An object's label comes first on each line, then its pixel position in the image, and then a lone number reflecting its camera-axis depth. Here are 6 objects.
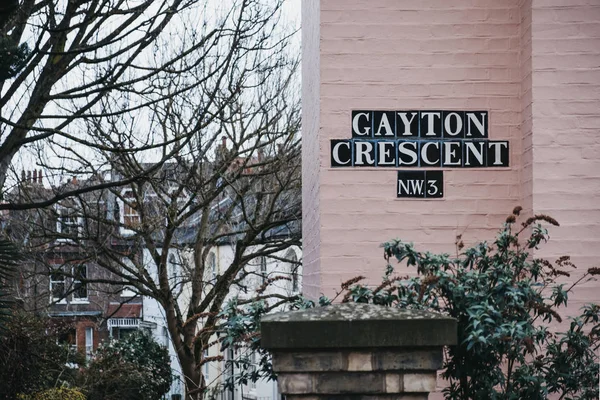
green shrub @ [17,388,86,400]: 11.94
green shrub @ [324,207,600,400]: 5.51
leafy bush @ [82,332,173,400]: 14.91
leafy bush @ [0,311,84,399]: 11.84
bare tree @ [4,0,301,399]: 18.80
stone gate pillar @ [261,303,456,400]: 4.21
